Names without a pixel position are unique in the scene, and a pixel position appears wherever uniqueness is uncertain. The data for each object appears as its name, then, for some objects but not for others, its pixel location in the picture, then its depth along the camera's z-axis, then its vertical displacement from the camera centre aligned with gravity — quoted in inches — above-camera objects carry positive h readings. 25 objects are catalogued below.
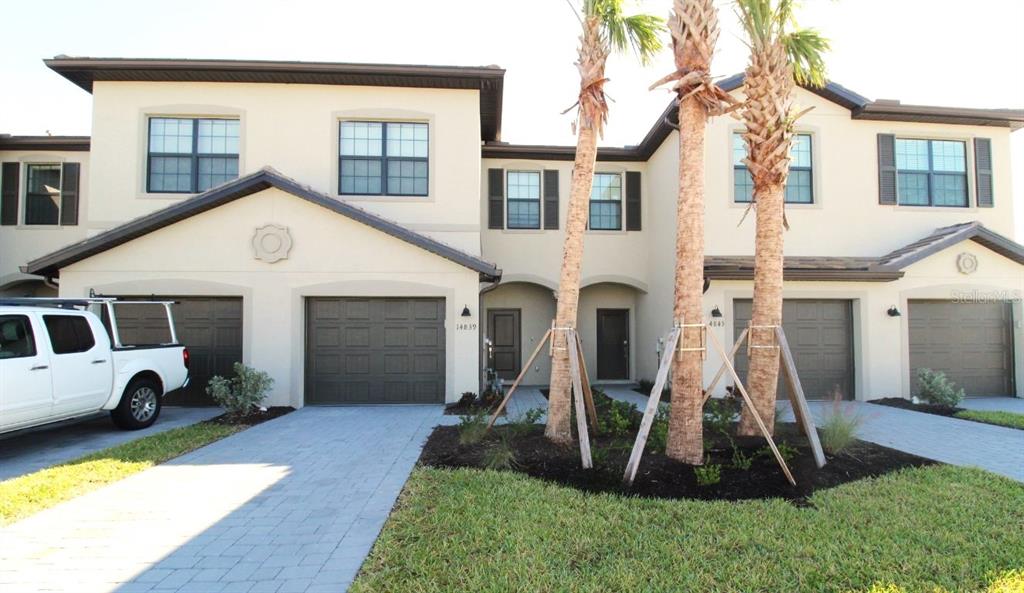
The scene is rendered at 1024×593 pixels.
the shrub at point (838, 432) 267.1 -58.0
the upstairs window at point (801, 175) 515.2 +137.3
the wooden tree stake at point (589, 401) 304.8 -48.8
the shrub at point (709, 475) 220.7 -66.2
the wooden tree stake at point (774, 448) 220.8 -54.5
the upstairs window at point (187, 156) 486.9 +143.6
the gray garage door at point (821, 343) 490.6 -23.9
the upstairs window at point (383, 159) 496.1 +144.8
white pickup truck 268.1 -32.1
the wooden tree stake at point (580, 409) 245.0 -43.9
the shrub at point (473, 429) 291.3 -63.7
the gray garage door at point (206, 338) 445.7 -20.7
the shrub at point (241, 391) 378.9 -55.5
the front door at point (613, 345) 631.2 -34.6
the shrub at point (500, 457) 250.3 -68.2
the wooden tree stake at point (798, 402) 248.2 -42.1
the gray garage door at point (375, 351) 451.5 -31.4
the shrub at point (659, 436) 267.3 -61.9
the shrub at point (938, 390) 433.4 -59.5
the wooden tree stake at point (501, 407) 294.8 -51.9
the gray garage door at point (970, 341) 500.1 -21.7
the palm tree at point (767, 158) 284.8 +86.6
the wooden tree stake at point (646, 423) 225.5 -45.9
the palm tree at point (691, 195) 247.9 +58.3
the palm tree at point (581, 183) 290.2 +73.0
